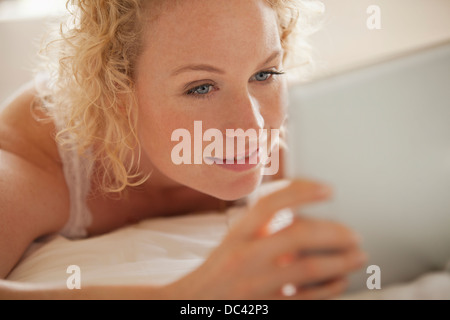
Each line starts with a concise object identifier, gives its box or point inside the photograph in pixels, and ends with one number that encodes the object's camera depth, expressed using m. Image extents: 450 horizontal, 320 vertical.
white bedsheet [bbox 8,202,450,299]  0.61
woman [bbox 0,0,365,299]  0.42
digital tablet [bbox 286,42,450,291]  0.55
